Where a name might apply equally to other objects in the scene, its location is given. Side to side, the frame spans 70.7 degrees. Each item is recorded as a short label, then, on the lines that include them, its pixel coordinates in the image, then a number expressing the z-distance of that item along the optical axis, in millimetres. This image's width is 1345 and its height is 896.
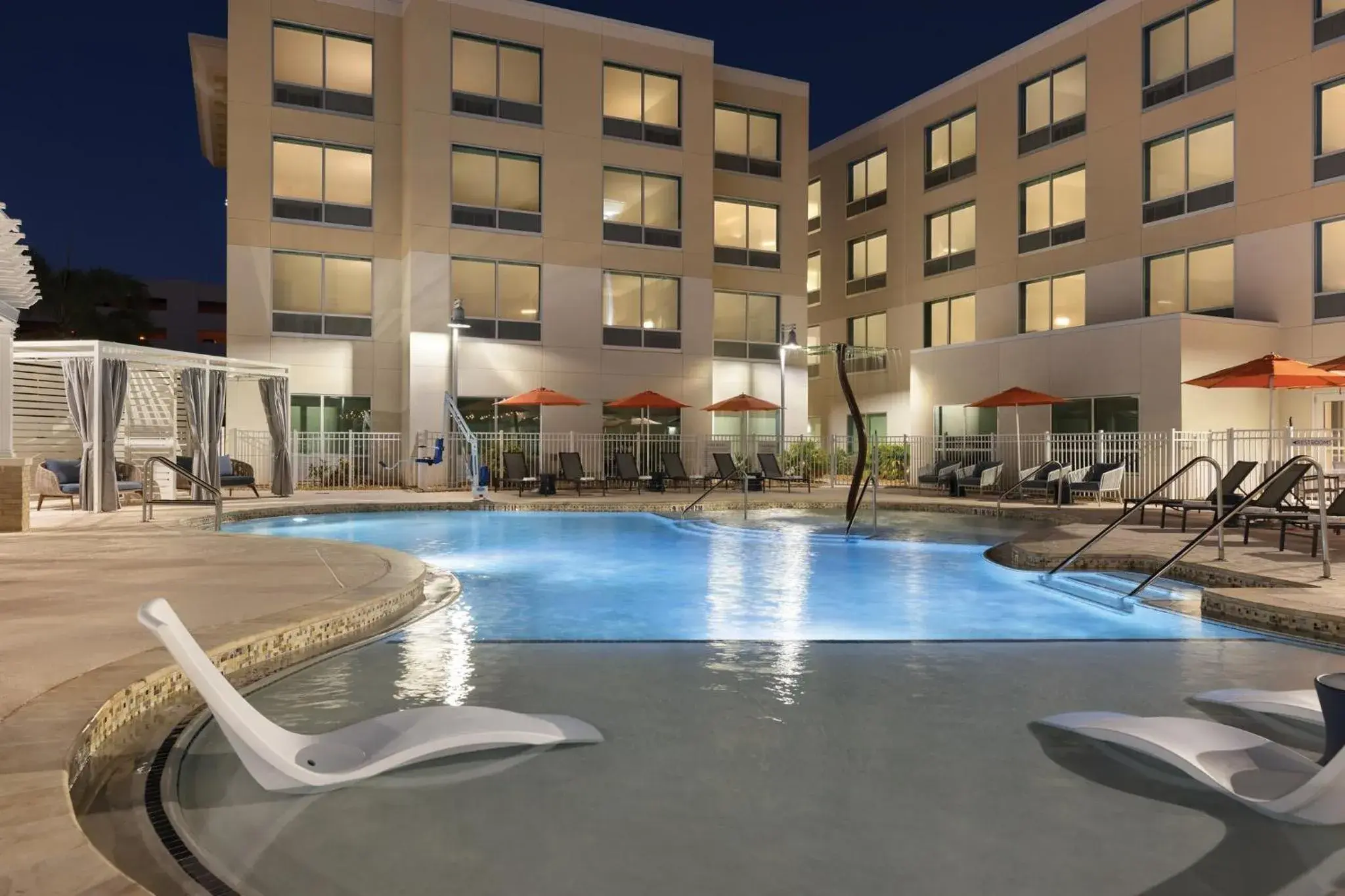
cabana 13664
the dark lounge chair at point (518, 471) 19453
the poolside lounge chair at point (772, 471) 20109
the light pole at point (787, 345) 23328
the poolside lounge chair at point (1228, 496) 10797
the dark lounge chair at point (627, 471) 20234
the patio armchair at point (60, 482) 14359
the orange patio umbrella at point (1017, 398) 18281
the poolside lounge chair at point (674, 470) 20531
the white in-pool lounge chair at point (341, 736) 3174
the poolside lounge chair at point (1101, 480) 16519
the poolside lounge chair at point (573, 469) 19484
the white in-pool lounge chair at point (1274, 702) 4559
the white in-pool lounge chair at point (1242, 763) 3305
